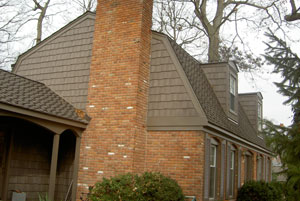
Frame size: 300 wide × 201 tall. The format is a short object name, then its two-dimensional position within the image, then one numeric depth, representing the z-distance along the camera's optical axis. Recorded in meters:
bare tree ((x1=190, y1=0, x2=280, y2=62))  22.62
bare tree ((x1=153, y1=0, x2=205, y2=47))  24.95
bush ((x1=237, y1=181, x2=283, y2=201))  13.67
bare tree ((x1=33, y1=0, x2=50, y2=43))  23.78
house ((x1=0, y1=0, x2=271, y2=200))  10.32
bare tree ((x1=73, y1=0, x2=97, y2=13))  25.52
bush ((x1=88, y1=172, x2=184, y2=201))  8.95
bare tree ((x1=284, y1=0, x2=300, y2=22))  13.32
